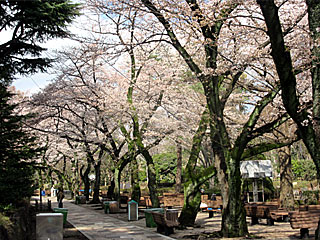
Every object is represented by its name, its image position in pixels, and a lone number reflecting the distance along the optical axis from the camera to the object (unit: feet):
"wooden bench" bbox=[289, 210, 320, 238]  32.81
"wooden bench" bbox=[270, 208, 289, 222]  42.98
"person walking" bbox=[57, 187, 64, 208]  72.28
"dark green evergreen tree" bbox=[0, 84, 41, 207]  34.30
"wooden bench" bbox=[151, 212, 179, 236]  38.40
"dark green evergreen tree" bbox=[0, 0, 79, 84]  46.42
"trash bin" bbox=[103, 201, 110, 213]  69.21
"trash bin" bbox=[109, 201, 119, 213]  67.87
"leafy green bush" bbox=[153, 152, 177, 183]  141.38
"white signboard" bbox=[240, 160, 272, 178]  62.75
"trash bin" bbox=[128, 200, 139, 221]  54.54
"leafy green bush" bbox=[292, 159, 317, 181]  131.54
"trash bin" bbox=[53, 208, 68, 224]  45.06
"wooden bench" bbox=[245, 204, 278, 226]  43.57
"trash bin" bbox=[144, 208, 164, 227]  46.14
